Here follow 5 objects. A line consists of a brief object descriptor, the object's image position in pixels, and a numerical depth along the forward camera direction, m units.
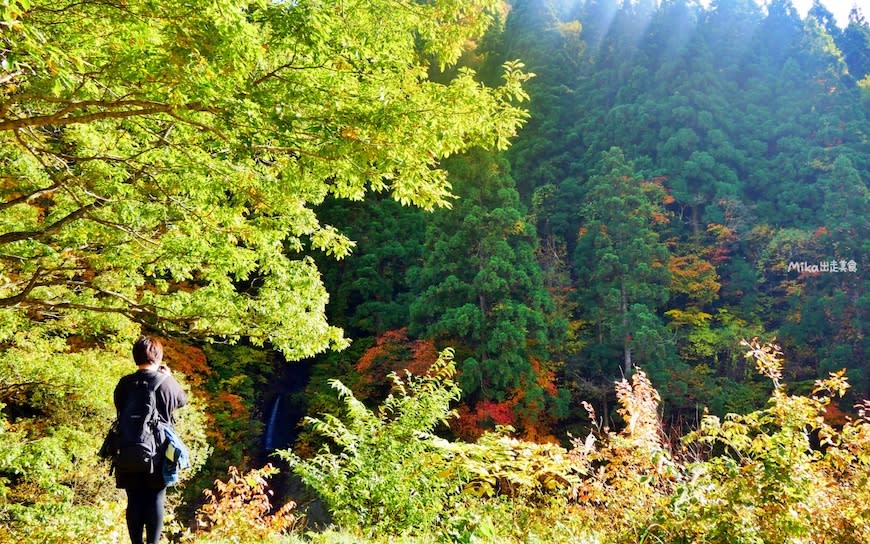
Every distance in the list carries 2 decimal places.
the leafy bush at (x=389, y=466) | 3.93
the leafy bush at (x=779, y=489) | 2.58
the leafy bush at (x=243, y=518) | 4.22
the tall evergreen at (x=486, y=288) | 14.01
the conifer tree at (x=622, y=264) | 15.48
